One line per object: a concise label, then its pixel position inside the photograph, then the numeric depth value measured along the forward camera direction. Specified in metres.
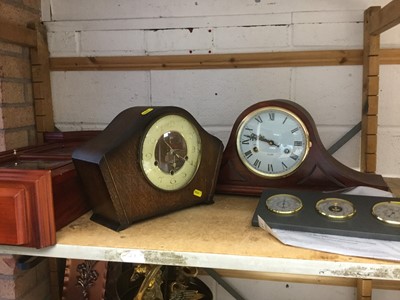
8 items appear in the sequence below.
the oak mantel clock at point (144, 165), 0.71
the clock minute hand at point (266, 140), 0.88
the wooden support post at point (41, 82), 1.16
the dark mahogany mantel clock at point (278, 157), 0.86
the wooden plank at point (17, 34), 1.02
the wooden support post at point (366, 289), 1.04
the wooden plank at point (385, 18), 0.78
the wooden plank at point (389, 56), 1.02
